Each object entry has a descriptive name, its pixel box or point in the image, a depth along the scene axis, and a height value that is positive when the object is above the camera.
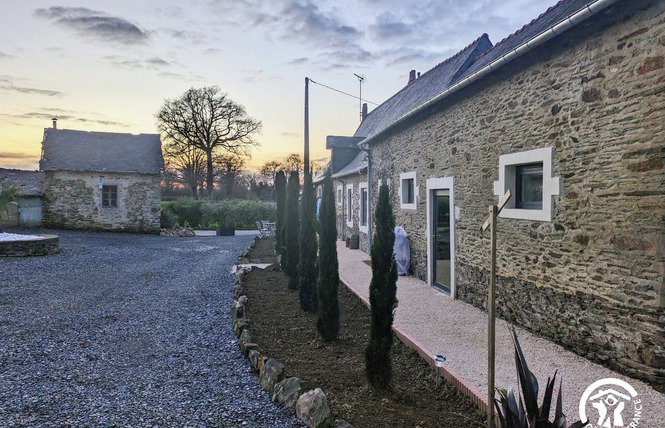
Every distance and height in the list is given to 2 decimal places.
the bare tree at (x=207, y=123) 32.34 +6.67
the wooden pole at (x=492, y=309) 2.46 -0.71
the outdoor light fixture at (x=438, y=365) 3.51 -1.52
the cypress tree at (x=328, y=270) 4.94 -0.92
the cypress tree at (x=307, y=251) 6.45 -0.88
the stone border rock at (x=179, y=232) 21.52 -1.70
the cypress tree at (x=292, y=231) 8.12 -0.69
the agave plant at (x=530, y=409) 2.20 -1.23
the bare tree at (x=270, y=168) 46.33 +3.92
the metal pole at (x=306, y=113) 14.75 +3.32
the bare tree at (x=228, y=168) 34.12 +2.98
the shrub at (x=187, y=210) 25.81 -0.58
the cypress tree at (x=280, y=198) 13.32 +0.09
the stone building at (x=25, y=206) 19.62 -0.17
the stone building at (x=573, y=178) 3.58 +0.24
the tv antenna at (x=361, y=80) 19.97 +6.20
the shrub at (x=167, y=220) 23.00 -1.10
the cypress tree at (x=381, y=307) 3.46 -0.96
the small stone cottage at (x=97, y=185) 20.27 +0.91
